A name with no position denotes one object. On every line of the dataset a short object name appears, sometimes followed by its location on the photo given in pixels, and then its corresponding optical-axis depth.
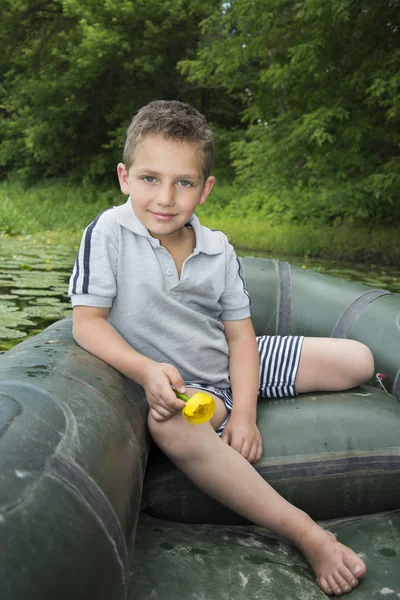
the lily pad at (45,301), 3.20
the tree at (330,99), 6.51
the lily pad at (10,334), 2.43
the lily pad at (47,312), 2.90
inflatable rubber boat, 0.78
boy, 1.21
